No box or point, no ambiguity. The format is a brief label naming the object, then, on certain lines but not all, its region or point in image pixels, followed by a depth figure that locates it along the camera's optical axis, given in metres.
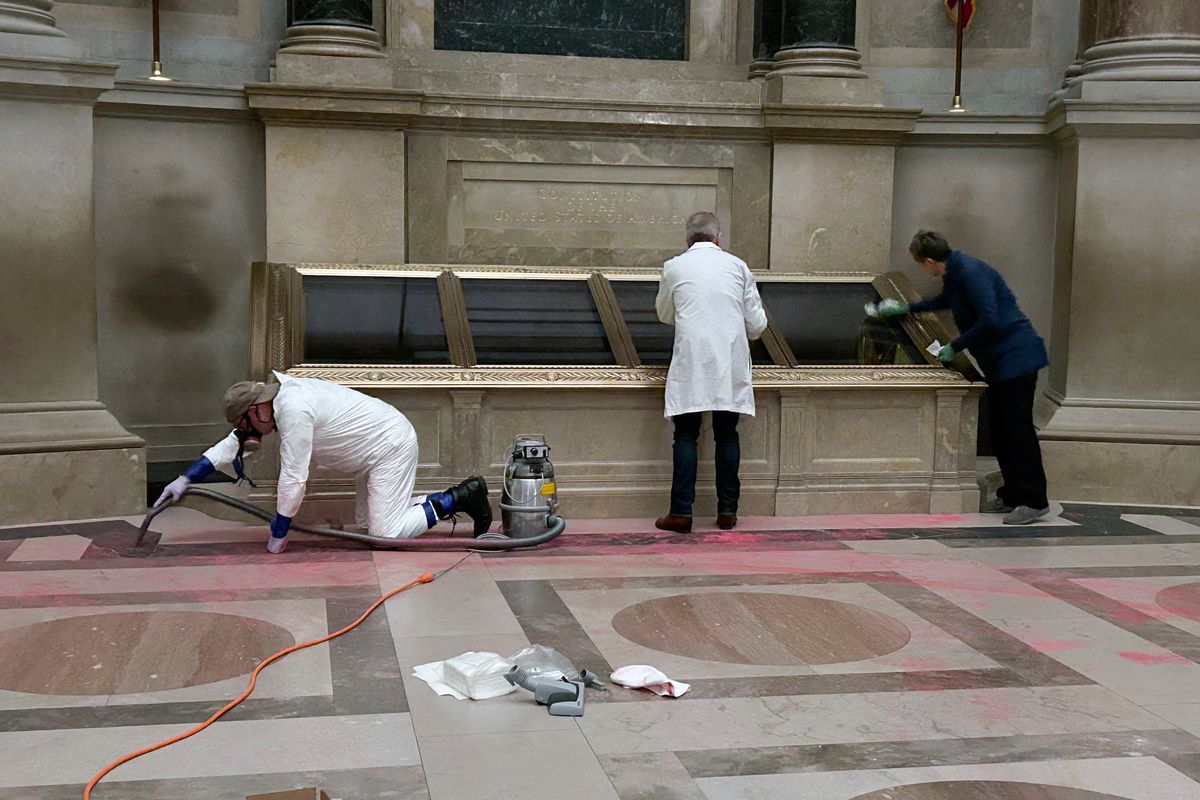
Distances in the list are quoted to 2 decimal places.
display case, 7.99
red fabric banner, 10.53
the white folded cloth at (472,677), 4.79
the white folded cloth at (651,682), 4.90
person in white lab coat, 7.84
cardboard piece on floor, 3.59
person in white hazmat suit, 6.91
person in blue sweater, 8.35
